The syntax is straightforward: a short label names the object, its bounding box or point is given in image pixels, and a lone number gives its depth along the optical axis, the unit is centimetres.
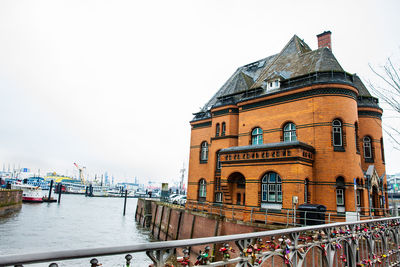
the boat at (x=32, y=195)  6622
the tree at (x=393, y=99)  799
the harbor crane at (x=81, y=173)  14965
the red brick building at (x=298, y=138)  1700
